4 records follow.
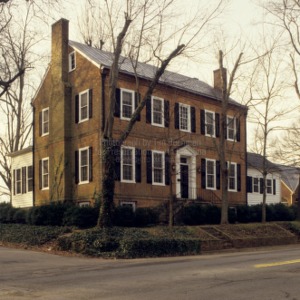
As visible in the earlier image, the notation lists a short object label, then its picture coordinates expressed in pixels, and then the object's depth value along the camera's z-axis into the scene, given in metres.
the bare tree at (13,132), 42.28
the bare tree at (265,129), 30.08
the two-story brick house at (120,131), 27.17
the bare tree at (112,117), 21.56
